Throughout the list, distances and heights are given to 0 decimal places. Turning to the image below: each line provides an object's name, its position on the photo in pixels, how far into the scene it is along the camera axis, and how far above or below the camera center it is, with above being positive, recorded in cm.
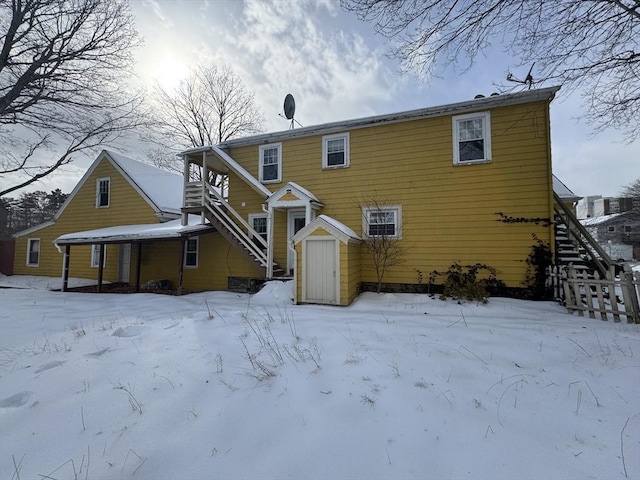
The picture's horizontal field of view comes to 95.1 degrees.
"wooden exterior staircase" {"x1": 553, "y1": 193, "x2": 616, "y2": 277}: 856 +31
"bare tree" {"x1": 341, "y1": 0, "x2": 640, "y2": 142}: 506 +422
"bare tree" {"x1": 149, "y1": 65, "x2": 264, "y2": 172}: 2425 +1062
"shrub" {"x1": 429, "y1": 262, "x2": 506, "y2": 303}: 832 -79
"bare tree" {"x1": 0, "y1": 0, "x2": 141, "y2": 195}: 973 +687
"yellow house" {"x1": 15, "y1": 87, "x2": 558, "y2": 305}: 858 +185
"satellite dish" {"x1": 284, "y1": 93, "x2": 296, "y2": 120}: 1370 +690
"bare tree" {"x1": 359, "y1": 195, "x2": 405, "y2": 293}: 973 +73
